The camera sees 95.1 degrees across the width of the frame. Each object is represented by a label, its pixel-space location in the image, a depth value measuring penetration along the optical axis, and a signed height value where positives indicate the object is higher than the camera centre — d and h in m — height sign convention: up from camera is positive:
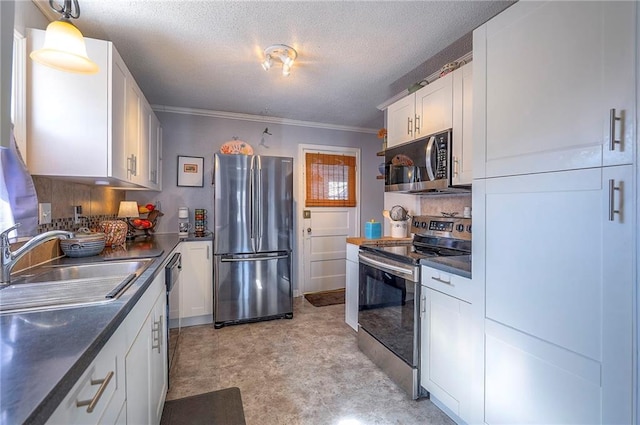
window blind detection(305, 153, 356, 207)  4.16 +0.47
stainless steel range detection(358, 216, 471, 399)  1.89 -0.57
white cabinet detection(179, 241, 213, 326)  2.97 -0.72
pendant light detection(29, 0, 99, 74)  1.17 +0.66
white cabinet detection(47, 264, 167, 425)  0.69 -0.54
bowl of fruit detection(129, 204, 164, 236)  3.02 -0.09
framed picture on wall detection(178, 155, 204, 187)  3.54 +0.49
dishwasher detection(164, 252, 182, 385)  1.92 -0.66
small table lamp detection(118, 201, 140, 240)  2.91 +0.00
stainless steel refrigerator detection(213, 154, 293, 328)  3.02 -0.28
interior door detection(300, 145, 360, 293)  4.15 -0.41
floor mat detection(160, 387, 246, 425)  1.72 -1.22
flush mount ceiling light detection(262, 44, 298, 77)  2.12 +1.18
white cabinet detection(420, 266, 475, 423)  1.56 -0.76
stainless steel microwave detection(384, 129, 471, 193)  2.02 +0.35
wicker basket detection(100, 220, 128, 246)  2.27 -0.17
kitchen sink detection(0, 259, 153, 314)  1.02 -0.32
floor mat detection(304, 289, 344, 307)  3.81 -1.17
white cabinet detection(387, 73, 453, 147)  2.08 +0.79
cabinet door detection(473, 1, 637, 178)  0.96 +0.49
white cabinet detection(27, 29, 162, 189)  1.54 +0.51
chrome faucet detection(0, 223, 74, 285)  1.18 -0.16
